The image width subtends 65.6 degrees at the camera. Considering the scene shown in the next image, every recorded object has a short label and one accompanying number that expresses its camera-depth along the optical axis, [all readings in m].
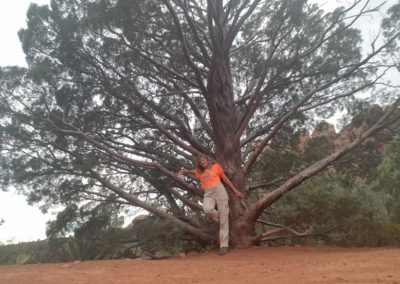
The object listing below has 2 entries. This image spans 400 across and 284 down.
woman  4.99
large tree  6.05
